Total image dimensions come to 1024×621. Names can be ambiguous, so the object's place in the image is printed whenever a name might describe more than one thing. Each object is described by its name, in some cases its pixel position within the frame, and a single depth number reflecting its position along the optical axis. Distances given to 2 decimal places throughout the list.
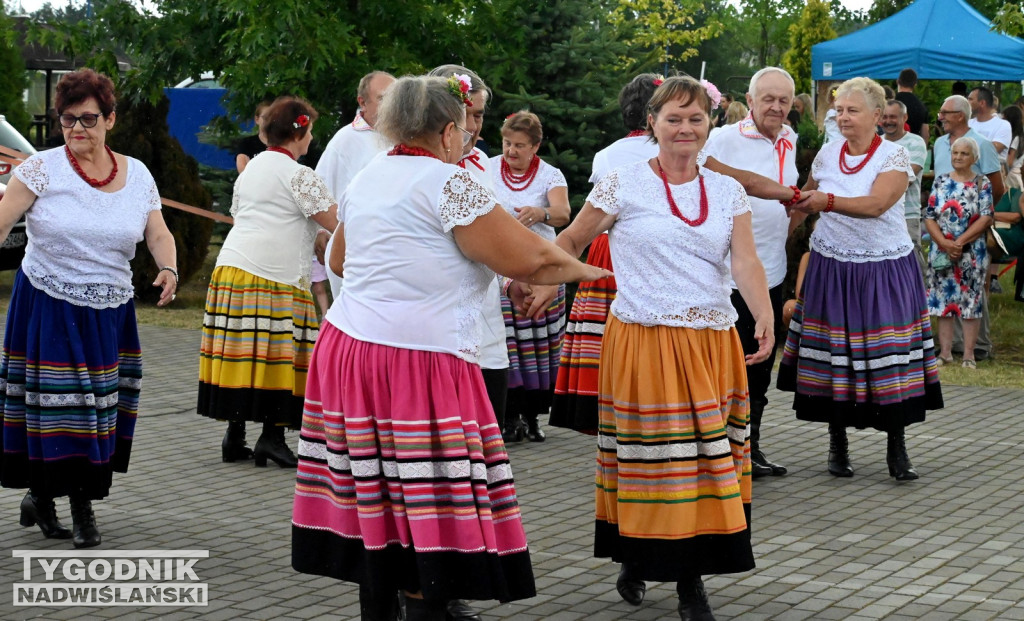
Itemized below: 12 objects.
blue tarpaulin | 23.72
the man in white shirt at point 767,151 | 7.23
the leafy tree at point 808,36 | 38.78
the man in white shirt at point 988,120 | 14.80
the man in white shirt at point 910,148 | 11.08
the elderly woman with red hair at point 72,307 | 6.00
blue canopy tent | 20.11
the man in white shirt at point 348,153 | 7.74
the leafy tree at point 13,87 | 27.33
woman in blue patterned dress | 11.73
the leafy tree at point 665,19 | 33.76
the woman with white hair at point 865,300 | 7.30
